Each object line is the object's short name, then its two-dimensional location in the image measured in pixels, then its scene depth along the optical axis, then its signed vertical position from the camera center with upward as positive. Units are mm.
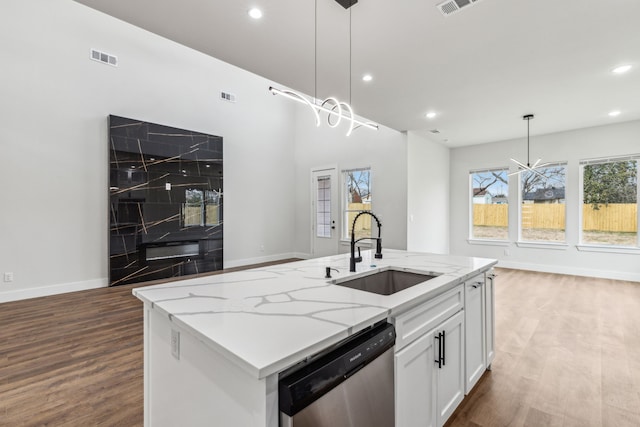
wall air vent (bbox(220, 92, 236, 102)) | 6281 +2402
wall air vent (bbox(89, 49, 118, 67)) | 4699 +2428
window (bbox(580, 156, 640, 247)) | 5277 +131
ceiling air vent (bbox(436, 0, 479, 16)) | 2195 +1511
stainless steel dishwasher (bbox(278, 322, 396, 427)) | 856 -572
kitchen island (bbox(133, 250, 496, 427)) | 871 -408
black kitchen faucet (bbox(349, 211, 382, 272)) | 1996 -351
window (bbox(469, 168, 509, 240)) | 6551 +116
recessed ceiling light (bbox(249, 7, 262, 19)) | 2267 +1502
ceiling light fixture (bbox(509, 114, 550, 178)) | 4992 +819
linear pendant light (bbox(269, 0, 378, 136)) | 2123 +819
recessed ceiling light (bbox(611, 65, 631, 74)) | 3193 +1496
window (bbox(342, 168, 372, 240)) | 6383 +236
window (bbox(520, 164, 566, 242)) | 5918 +96
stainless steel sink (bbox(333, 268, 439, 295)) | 2002 -494
